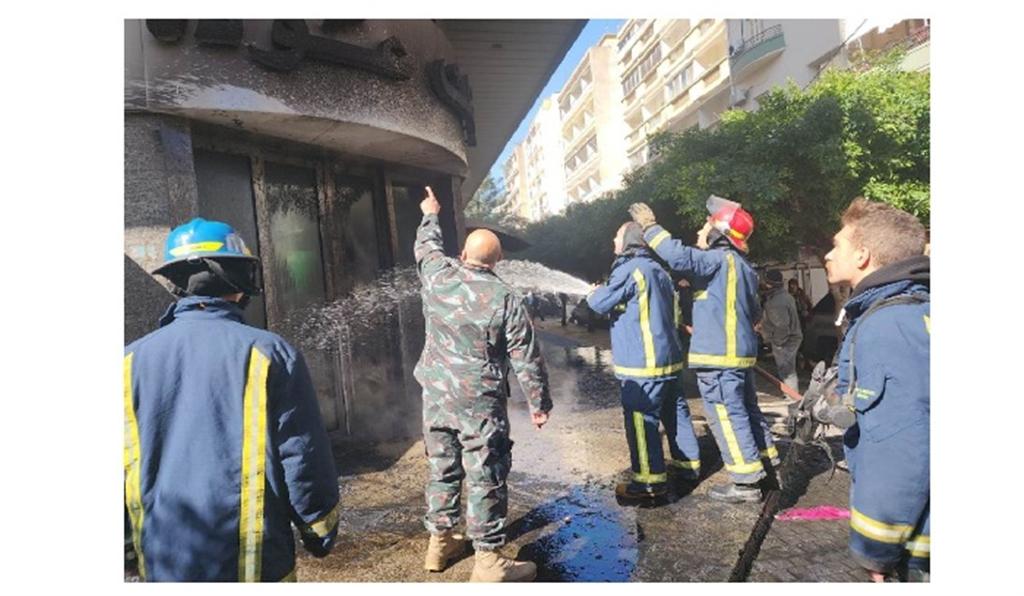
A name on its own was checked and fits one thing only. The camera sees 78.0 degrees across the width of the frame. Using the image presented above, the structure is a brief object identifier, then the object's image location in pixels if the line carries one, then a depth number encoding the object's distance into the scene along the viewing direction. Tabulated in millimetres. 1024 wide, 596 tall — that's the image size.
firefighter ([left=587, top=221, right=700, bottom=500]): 3789
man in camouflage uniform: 2943
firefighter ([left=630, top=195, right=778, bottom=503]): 3738
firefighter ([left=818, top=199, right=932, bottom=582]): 1839
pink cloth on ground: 3500
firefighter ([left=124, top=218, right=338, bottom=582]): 1822
